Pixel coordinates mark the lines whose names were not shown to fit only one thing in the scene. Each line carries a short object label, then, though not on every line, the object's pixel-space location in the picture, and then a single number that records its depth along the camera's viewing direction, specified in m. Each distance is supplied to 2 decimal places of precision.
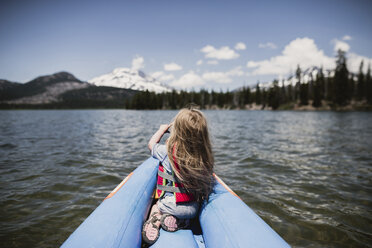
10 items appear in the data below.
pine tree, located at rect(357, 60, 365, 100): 63.31
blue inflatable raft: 1.91
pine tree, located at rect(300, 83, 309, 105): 70.00
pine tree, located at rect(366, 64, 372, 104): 60.51
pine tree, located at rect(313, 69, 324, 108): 64.75
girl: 2.41
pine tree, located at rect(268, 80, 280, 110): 80.94
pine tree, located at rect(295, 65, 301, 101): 82.62
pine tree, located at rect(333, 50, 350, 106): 59.87
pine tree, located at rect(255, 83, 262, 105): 96.38
